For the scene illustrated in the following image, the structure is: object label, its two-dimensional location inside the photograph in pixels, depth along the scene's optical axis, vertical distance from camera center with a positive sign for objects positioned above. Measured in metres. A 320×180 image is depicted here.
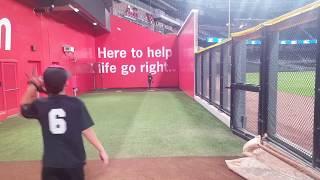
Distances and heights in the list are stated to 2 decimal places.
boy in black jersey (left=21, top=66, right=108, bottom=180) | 1.57 -0.33
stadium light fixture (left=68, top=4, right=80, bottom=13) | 8.43 +2.52
